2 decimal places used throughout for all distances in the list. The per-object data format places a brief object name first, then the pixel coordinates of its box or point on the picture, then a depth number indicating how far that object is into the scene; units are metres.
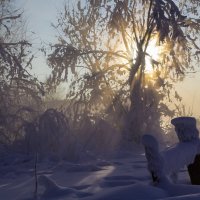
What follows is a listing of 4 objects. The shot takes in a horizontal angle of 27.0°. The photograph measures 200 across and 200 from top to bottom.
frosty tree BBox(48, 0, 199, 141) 13.90
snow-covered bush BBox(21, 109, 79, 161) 12.14
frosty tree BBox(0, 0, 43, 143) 14.52
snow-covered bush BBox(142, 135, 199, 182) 4.99
